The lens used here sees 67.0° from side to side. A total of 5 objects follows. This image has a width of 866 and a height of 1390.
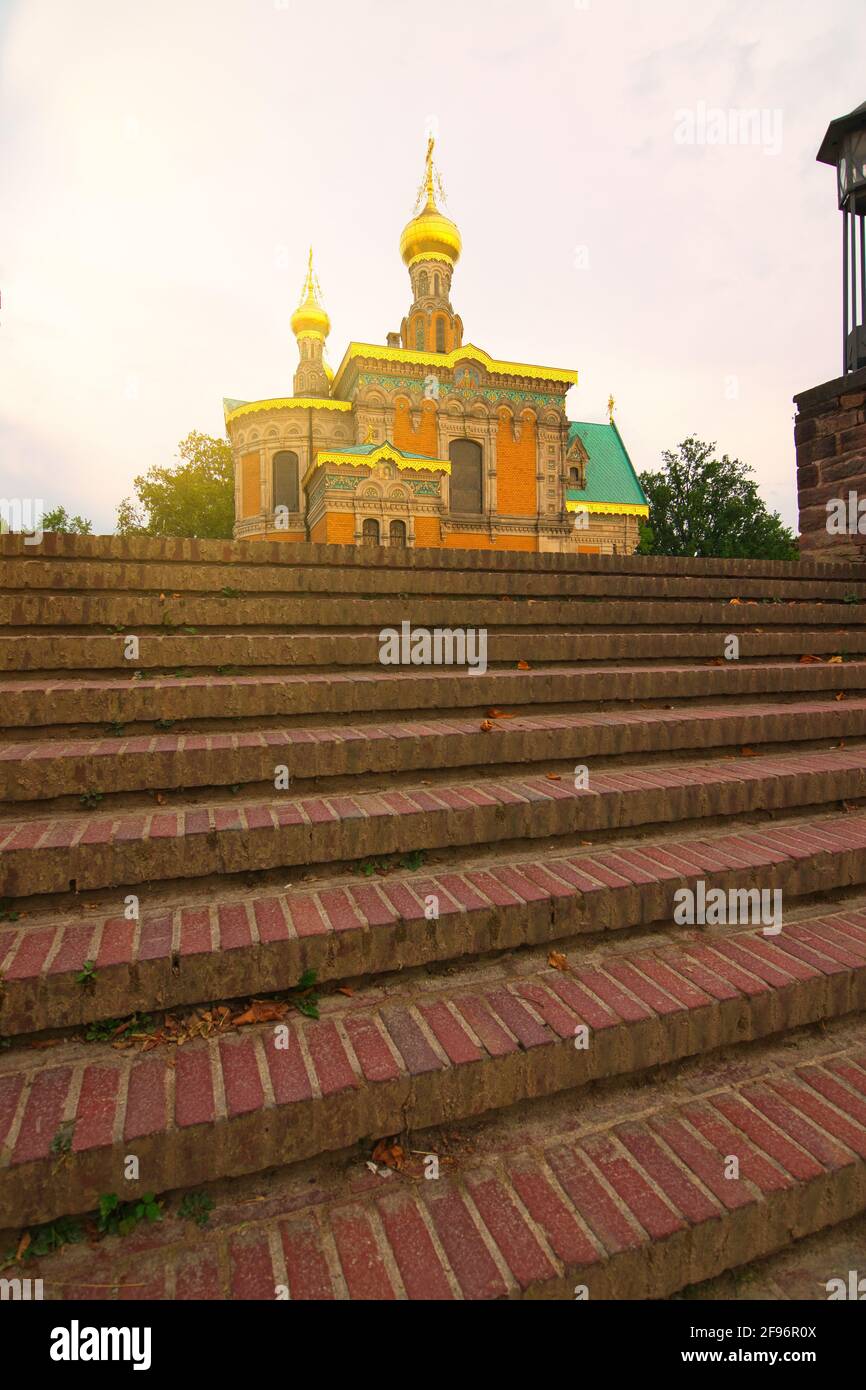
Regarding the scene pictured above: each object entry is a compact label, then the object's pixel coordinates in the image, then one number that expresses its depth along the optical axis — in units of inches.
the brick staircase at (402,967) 70.2
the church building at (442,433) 1213.1
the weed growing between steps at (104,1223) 66.4
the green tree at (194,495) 1577.3
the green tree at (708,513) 1731.1
